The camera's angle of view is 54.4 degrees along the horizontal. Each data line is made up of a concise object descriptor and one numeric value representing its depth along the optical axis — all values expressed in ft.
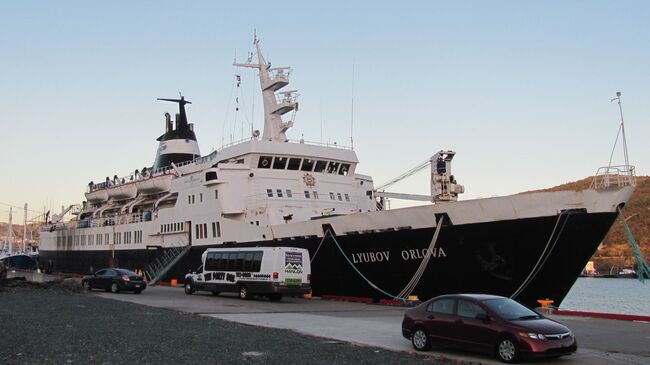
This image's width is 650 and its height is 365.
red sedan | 33.40
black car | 86.74
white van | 73.20
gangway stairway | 105.09
